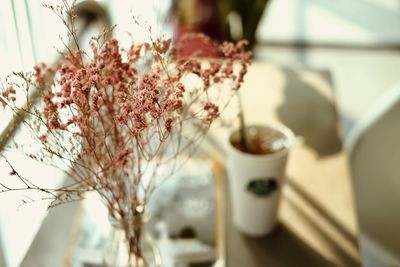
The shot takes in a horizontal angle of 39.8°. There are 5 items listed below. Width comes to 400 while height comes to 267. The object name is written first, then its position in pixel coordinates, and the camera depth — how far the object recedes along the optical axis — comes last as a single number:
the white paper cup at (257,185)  0.97
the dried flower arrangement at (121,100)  0.64
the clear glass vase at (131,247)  0.85
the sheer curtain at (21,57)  0.98
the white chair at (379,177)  1.30
